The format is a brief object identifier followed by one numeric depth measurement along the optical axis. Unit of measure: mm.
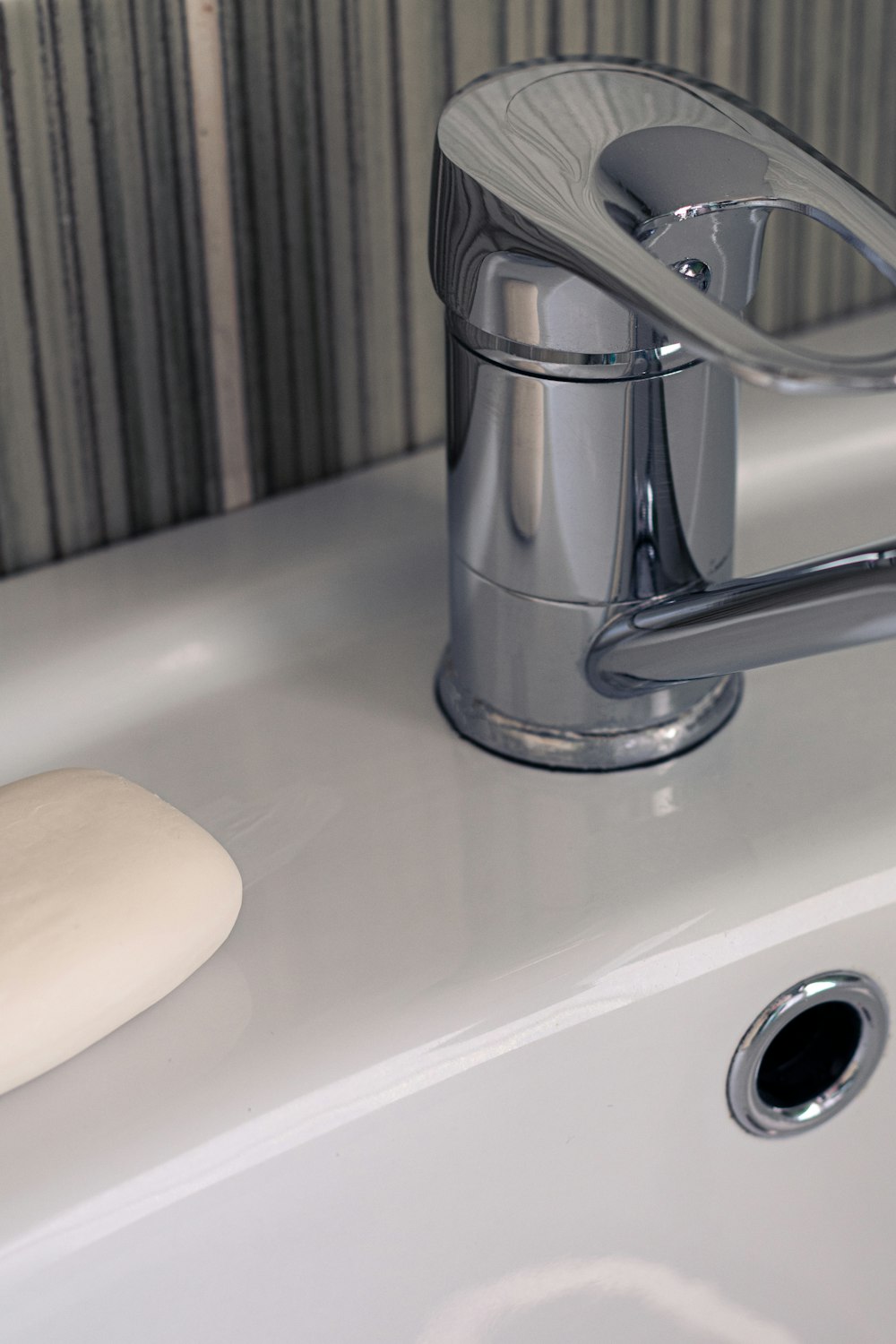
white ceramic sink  548
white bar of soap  549
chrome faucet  550
